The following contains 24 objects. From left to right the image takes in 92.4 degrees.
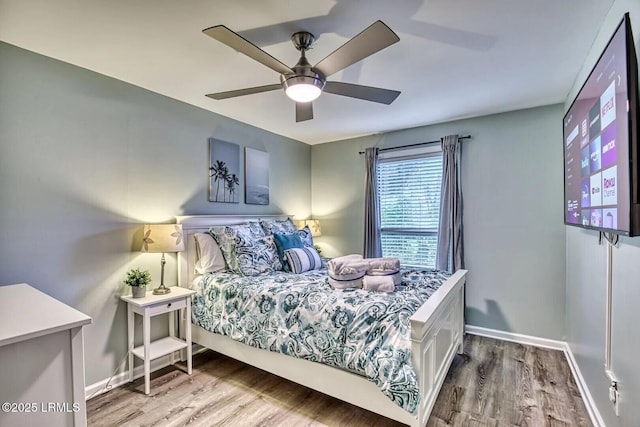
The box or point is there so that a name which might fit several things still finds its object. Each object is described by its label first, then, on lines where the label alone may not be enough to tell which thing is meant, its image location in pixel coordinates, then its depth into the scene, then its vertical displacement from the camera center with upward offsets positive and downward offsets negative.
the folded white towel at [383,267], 2.39 -0.46
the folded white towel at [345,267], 2.39 -0.45
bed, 1.75 -1.10
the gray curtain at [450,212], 3.56 -0.05
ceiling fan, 1.48 +0.83
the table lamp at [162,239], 2.53 -0.24
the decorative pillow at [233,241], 2.93 -0.30
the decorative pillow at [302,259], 3.05 -0.51
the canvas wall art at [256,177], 3.78 +0.42
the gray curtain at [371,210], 4.16 -0.02
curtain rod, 3.58 +0.82
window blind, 3.87 +0.04
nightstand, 2.38 -0.89
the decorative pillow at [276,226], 3.51 -0.20
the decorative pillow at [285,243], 3.14 -0.35
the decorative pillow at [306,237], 3.60 -0.33
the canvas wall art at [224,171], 3.36 +0.44
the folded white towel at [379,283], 2.27 -0.56
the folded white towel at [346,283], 2.37 -0.58
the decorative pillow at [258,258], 2.87 -0.46
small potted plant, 2.49 -0.58
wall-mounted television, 1.22 +0.31
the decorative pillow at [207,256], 2.97 -0.44
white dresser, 1.14 -0.61
